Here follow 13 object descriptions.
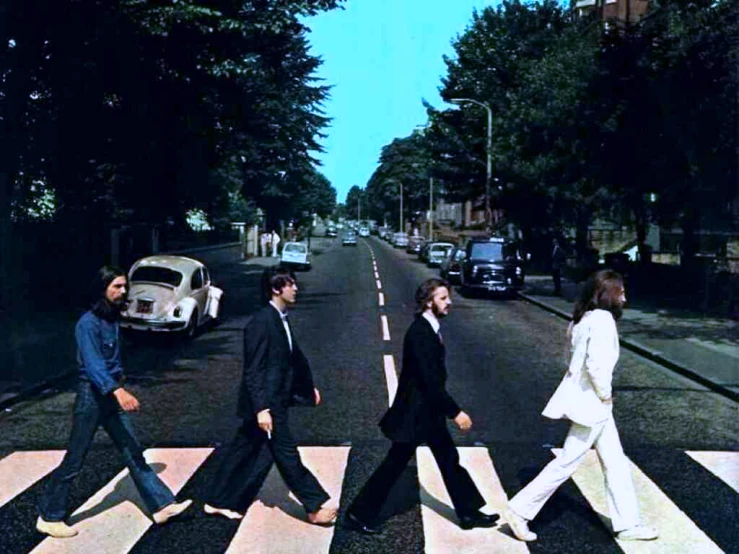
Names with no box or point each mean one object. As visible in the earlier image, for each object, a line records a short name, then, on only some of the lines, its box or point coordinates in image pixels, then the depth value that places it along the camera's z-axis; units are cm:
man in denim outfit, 638
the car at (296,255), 4769
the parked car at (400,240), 8946
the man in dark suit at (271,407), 636
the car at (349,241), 9519
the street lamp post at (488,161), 4397
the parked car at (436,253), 5128
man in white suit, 625
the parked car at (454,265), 3678
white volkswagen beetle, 1805
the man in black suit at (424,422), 618
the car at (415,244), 7021
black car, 3067
